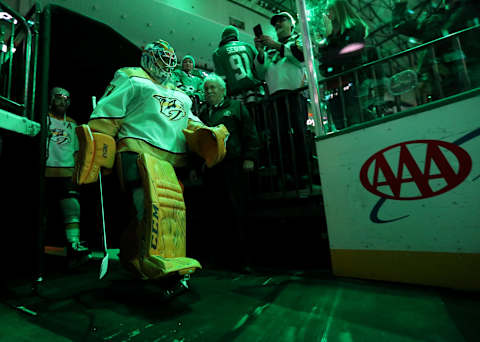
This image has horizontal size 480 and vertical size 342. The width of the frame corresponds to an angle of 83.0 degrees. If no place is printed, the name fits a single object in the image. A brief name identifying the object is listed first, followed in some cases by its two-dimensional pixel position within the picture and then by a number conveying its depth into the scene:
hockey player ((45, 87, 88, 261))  2.65
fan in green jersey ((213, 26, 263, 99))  3.28
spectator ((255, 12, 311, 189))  2.78
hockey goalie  1.62
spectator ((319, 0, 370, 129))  2.37
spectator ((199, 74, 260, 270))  2.50
